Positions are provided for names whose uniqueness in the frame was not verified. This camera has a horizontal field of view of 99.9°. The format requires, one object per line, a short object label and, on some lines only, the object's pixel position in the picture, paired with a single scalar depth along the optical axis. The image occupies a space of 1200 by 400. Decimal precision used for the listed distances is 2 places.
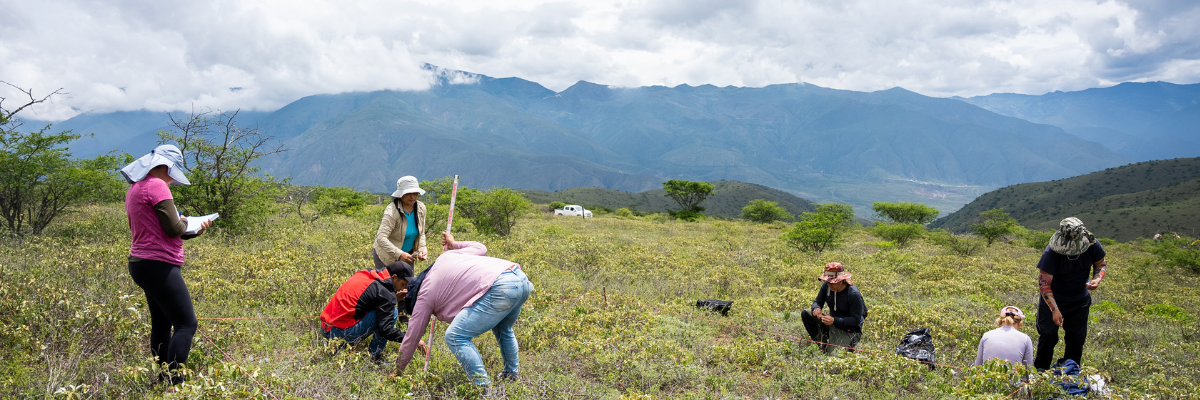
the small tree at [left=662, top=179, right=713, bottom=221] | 50.00
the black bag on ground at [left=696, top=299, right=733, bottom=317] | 8.34
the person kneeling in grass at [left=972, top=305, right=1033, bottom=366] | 5.18
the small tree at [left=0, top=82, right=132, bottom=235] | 10.79
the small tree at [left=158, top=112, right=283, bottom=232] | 11.18
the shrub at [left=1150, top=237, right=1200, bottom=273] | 16.86
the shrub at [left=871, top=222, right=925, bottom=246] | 26.64
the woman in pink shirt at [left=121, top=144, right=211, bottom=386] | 3.71
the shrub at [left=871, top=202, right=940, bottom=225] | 54.91
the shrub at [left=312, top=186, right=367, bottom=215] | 22.11
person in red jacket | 4.89
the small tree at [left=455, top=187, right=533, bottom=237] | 18.47
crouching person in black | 6.22
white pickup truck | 44.12
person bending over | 3.90
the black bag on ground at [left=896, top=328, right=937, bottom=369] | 5.86
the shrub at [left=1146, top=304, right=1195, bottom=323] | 9.13
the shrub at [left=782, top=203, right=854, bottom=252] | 17.11
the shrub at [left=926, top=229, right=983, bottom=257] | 20.67
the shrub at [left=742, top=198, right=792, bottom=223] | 60.66
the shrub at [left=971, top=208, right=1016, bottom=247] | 25.16
